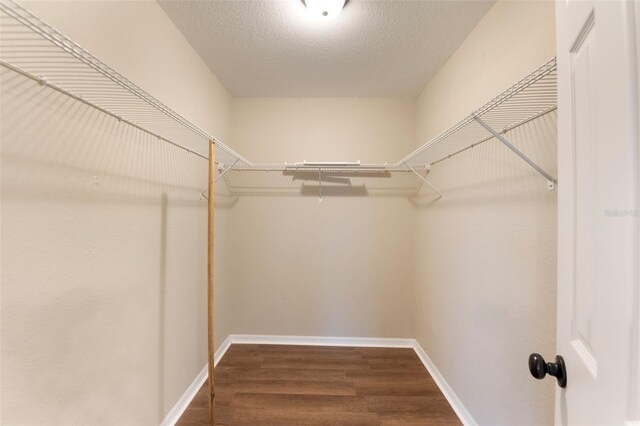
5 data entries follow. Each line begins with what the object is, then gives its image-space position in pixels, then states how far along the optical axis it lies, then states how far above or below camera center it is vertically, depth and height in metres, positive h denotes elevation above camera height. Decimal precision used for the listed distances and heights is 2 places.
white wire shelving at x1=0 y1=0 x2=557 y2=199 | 0.76 +0.45
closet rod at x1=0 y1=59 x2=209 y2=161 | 0.70 +0.40
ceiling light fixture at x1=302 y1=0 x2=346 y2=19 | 1.39 +1.16
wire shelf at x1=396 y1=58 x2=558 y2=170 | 0.90 +0.47
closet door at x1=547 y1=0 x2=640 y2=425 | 0.42 +0.01
